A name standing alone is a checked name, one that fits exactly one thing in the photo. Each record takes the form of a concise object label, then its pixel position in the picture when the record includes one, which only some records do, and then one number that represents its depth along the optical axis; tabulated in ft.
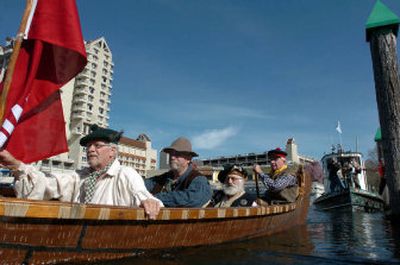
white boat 51.93
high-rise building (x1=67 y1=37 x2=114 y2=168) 211.00
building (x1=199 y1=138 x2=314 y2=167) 312.71
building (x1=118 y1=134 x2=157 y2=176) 239.91
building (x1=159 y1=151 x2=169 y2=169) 301.71
